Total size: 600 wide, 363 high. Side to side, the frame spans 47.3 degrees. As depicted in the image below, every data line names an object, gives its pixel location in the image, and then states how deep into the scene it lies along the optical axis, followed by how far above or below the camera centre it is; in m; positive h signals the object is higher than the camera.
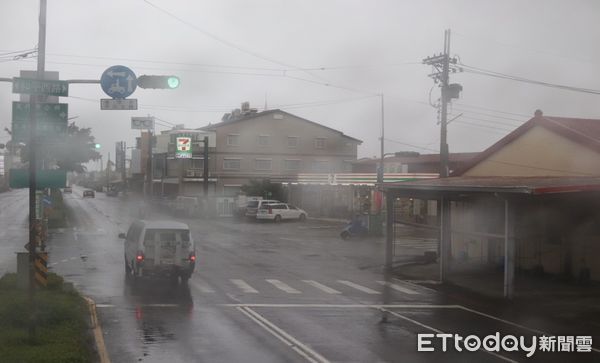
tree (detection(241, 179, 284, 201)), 65.56 -0.83
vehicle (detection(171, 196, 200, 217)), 59.75 -2.41
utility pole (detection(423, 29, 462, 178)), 31.30 +4.62
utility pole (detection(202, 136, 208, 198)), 60.35 +1.12
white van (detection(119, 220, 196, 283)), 20.12 -2.16
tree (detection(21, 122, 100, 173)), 48.46 +2.04
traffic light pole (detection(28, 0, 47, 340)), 11.39 -0.65
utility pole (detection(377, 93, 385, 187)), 43.94 +0.59
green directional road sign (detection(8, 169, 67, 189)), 14.98 -0.02
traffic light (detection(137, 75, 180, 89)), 13.80 +1.98
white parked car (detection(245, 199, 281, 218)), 54.81 -2.13
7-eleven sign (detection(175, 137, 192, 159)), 64.94 +3.14
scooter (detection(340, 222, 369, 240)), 40.09 -2.91
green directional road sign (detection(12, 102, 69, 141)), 13.98 +1.23
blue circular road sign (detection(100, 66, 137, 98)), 14.11 +2.03
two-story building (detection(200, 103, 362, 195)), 70.25 +3.37
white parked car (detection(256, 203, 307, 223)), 54.22 -2.51
